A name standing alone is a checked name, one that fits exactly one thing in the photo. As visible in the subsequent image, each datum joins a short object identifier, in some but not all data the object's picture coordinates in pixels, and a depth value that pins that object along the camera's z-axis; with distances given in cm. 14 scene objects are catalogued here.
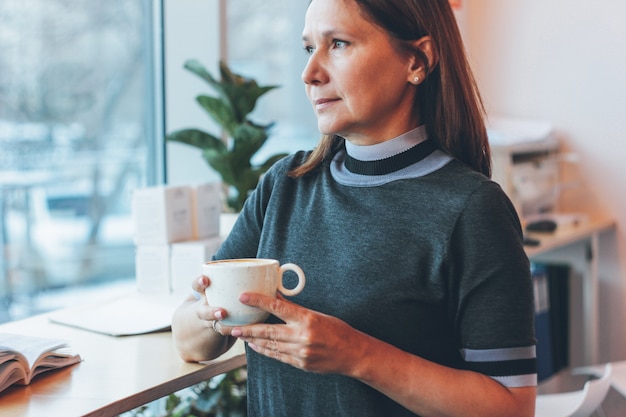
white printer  330
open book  132
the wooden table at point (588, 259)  341
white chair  206
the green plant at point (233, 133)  215
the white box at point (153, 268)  199
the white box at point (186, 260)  196
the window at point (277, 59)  305
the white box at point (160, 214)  197
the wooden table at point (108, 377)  124
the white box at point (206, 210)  205
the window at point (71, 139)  222
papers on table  169
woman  113
